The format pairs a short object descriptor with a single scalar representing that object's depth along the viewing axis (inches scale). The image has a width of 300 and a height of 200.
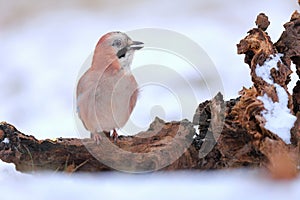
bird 363.2
